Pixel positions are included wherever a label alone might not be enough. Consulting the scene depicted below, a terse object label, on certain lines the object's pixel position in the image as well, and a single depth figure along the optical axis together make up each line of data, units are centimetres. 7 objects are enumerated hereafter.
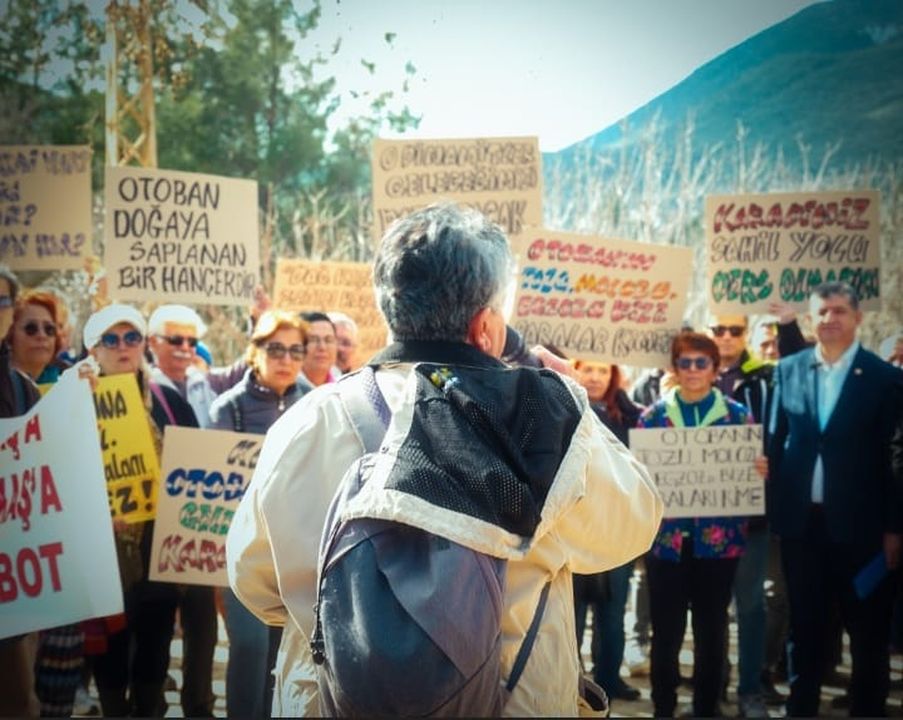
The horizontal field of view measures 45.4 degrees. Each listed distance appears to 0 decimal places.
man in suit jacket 457
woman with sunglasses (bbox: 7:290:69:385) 466
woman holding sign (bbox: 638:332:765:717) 473
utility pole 739
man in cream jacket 194
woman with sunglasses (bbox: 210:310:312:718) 474
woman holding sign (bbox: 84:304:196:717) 451
